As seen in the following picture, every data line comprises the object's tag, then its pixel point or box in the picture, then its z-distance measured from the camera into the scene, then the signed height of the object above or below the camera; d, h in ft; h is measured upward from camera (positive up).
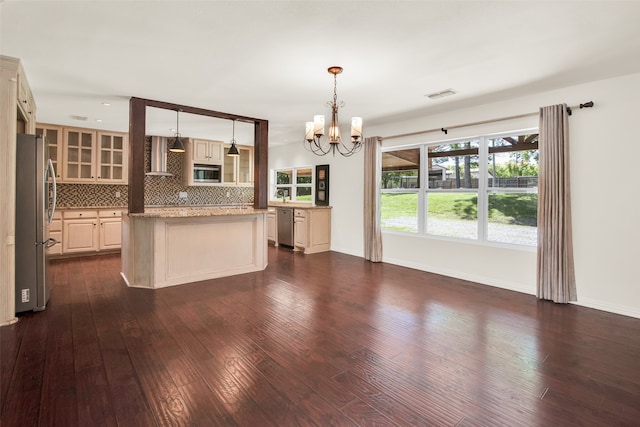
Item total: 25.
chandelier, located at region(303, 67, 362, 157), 10.78 +2.91
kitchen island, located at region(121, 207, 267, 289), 13.44 -1.45
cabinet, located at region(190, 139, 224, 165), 23.77 +4.73
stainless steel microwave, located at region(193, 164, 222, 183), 24.07 +3.09
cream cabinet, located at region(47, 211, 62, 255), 18.63 -1.03
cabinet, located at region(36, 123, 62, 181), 19.33 +4.16
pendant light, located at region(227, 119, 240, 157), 18.93 +3.67
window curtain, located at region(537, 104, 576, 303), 12.06 +0.06
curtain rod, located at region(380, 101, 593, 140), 11.80 +4.15
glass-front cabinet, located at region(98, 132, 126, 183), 20.92 +3.68
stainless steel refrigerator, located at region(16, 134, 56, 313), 10.28 -0.28
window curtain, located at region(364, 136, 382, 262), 18.90 +0.86
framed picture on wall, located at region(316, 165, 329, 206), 22.90 +2.06
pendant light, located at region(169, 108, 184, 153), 17.21 +3.62
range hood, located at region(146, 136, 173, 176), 22.81 +4.05
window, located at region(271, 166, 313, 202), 25.31 +2.46
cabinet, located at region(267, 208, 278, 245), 24.49 -1.13
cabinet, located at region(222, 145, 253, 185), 26.63 +3.87
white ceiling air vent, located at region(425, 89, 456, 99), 12.85 +4.92
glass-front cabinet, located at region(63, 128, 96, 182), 19.80 +3.66
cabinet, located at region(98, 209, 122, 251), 20.13 -0.98
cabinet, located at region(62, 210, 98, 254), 19.01 -1.07
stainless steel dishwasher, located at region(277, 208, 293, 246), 22.90 -0.92
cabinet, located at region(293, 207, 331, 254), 21.47 -1.09
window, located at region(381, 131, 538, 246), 13.88 +1.22
